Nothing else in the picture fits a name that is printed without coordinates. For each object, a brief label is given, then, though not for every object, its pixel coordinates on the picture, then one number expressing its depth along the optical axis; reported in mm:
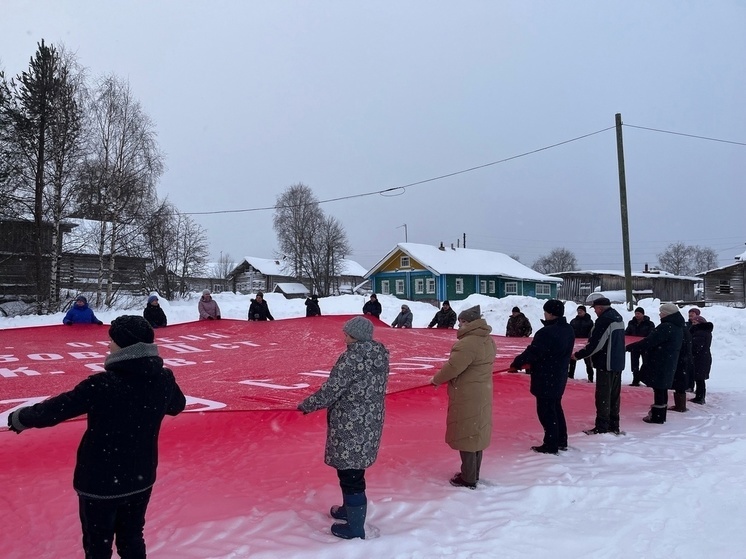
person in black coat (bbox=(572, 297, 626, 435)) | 5832
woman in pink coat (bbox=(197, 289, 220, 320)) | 13188
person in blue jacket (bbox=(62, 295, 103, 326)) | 10750
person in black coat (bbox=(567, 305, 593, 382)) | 10352
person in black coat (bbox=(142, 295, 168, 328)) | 11586
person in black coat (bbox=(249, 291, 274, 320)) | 13305
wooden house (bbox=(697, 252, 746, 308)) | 36344
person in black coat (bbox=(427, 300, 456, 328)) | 14781
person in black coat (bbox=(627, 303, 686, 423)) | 6422
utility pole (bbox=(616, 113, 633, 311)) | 16125
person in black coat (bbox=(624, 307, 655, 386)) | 8270
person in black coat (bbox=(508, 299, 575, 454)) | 4988
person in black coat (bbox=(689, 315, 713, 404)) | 7863
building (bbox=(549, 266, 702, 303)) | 46000
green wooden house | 38969
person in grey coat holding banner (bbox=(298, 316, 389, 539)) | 3316
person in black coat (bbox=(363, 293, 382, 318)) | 16844
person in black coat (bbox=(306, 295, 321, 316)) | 16781
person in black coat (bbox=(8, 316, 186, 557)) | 2396
